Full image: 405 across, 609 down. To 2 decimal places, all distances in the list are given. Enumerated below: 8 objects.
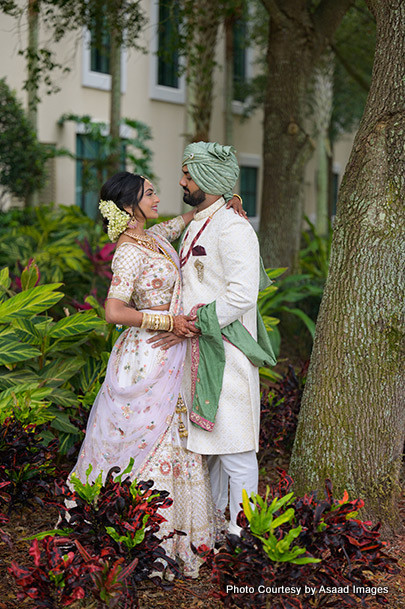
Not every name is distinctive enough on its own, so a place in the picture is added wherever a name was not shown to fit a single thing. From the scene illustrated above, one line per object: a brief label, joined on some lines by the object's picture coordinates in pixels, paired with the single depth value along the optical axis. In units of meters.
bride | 3.24
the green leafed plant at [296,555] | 2.55
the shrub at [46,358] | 4.02
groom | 3.17
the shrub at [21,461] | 3.65
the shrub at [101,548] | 2.56
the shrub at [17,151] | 11.62
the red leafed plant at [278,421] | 4.61
